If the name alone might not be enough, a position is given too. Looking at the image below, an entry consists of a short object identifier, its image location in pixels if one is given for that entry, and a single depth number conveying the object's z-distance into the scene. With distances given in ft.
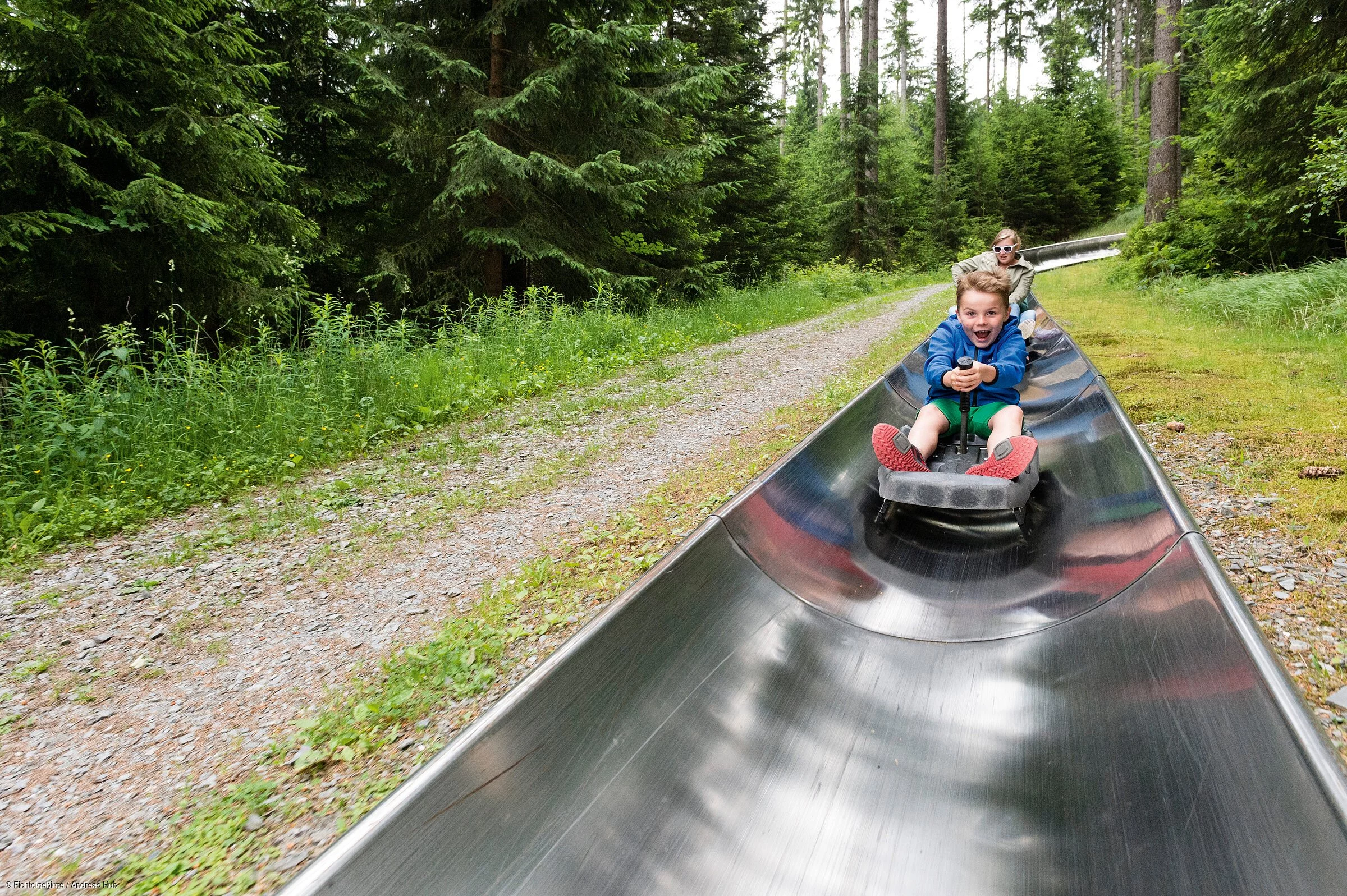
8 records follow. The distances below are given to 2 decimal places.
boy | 10.57
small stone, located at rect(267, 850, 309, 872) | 5.39
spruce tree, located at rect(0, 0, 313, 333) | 14.89
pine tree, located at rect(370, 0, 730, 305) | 26.89
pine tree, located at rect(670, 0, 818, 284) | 43.86
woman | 19.01
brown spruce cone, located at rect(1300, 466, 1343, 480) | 11.02
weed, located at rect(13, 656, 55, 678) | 8.15
